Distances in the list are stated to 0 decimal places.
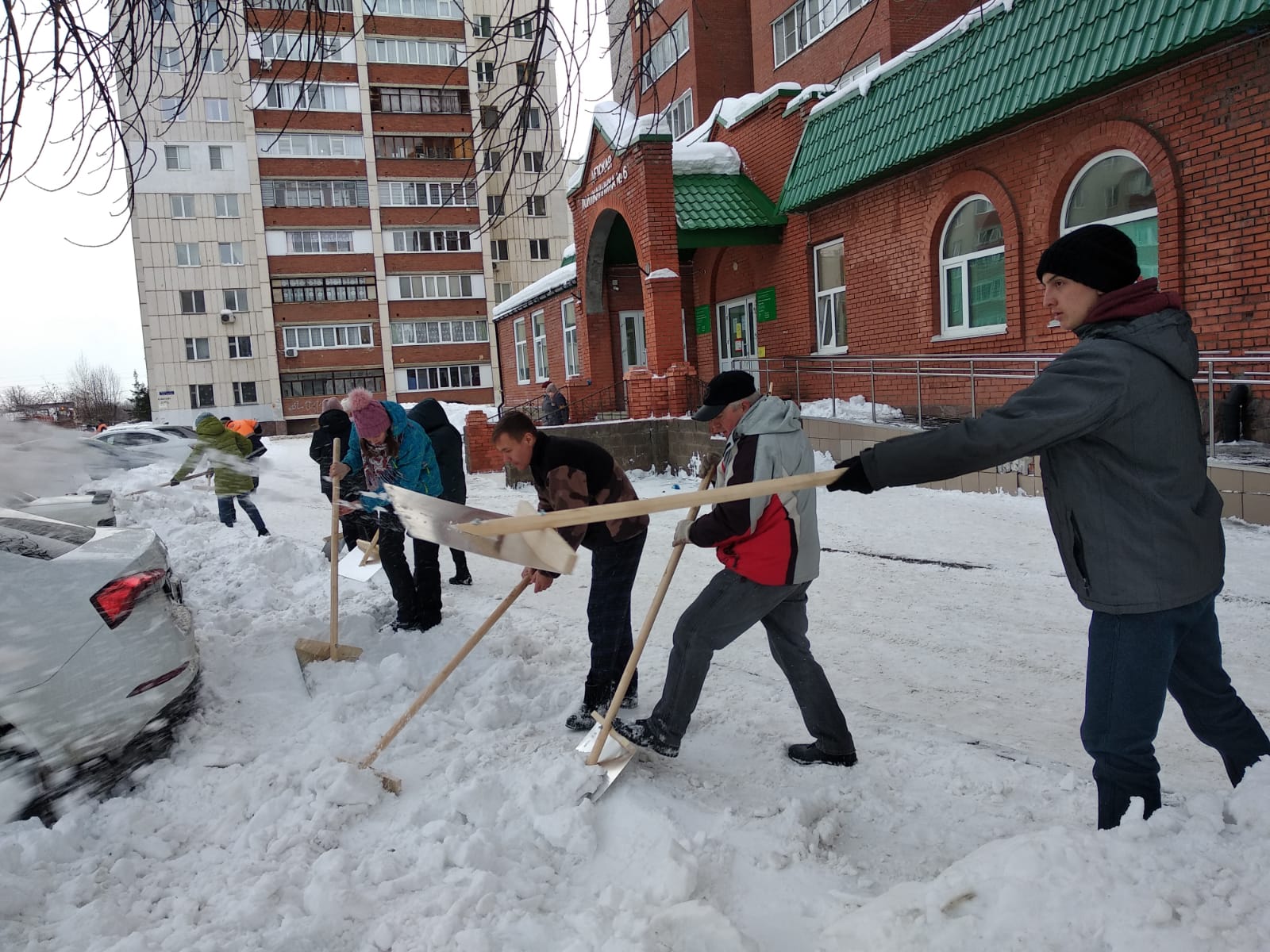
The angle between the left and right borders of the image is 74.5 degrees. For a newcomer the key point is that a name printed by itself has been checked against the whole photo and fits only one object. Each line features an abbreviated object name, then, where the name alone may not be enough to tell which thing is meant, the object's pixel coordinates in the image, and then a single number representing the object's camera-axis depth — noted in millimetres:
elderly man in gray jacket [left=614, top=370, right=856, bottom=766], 3299
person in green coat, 9844
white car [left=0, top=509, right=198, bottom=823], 3184
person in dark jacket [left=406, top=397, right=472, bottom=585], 7500
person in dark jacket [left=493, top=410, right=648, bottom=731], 4023
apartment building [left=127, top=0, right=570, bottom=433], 39938
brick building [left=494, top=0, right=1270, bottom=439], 7801
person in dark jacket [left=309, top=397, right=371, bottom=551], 6891
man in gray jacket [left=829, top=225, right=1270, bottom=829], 2158
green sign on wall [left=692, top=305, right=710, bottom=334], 17141
